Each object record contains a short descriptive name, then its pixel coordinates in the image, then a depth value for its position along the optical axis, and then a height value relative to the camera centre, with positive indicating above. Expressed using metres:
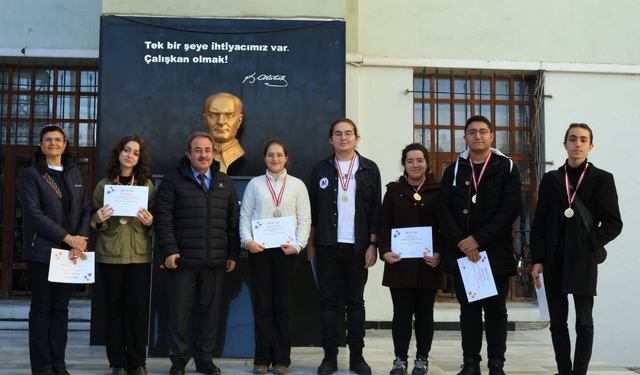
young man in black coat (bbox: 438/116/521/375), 4.23 -0.07
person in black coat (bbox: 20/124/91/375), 4.15 -0.15
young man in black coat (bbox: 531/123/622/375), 4.12 -0.15
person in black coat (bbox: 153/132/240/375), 4.33 -0.21
